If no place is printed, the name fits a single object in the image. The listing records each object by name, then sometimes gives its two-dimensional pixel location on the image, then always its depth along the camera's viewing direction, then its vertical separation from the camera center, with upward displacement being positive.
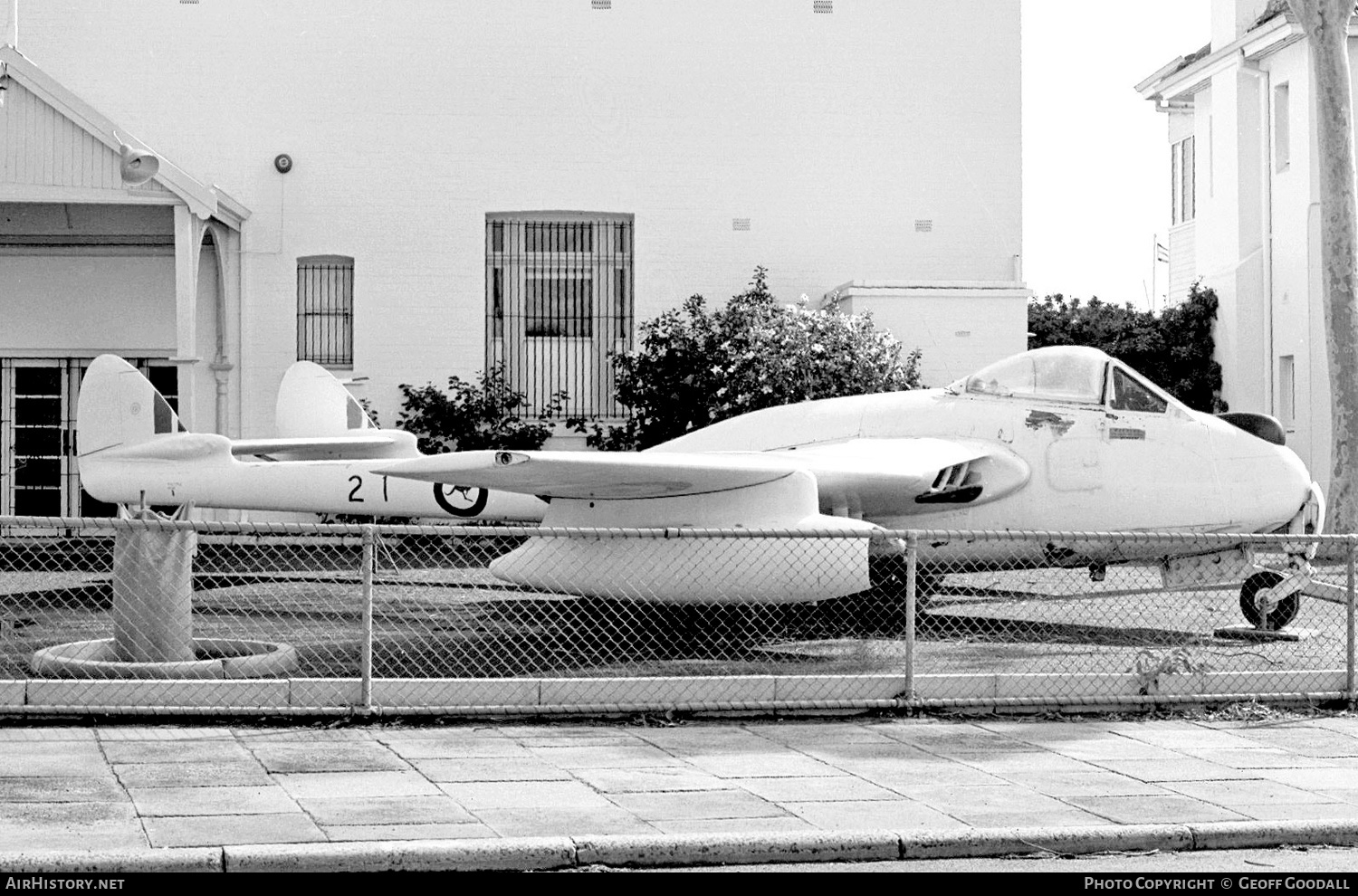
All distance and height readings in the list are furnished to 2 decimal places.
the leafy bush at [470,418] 22.56 +0.69
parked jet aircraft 11.77 -0.13
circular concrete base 9.25 -1.17
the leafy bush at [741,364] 20.61 +1.34
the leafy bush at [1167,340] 29.05 +2.25
